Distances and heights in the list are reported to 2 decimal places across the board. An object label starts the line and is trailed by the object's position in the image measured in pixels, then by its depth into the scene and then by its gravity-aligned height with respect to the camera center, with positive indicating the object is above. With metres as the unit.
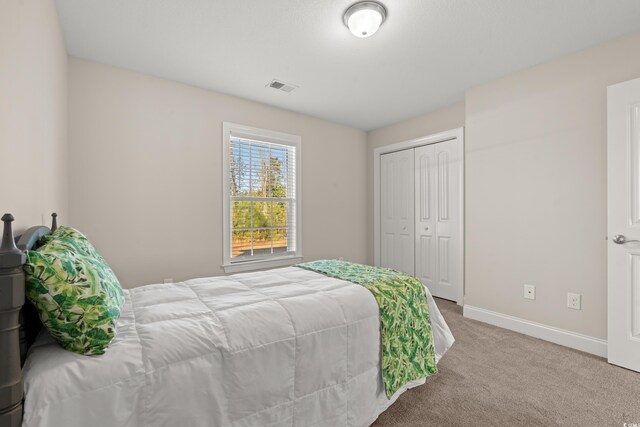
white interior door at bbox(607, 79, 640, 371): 2.18 -0.08
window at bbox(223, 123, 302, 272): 3.56 +0.19
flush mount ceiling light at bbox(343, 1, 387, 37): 1.99 +1.35
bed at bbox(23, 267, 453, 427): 0.92 -0.57
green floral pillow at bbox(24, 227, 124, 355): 0.90 -0.28
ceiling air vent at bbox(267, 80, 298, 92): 3.18 +1.40
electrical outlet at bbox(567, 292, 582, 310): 2.57 -0.77
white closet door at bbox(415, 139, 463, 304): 3.79 -0.07
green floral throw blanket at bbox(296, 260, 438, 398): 1.69 -0.69
